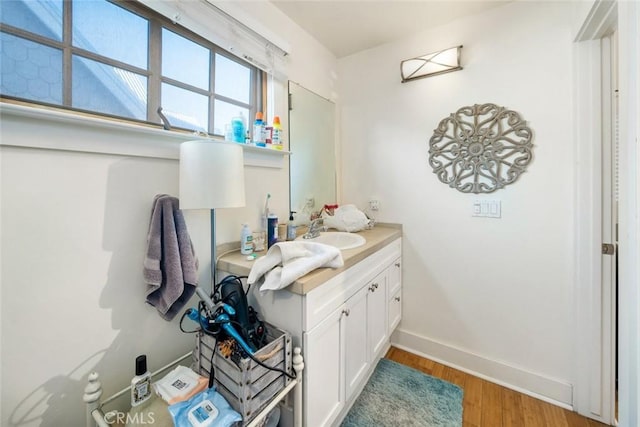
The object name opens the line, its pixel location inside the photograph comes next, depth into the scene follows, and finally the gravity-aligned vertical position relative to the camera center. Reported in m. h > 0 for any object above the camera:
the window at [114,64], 0.85 +0.62
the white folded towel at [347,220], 1.82 -0.04
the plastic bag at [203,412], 0.75 -0.61
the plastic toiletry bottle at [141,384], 0.83 -0.57
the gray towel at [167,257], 0.98 -0.18
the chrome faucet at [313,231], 1.67 -0.12
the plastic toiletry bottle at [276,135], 1.52 +0.48
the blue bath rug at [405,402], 1.37 -1.11
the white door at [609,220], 1.30 -0.02
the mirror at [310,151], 1.77 +0.48
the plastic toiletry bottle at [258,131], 1.43 +0.47
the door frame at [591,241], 1.33 -0.14
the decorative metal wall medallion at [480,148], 1.54 +0.43
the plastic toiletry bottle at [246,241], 1.30 -0.14
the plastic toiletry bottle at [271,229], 1.43 -0.09
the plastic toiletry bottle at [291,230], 1.58 -0.11
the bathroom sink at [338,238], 1.68 -0.17
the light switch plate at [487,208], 1.64 +0.04
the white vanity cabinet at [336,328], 1.00 -0.54
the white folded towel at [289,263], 0.93 -0.20
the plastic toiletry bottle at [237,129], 1.30 +0.44
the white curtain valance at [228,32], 1.11 +0.93
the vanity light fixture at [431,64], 1.70 +1.07
